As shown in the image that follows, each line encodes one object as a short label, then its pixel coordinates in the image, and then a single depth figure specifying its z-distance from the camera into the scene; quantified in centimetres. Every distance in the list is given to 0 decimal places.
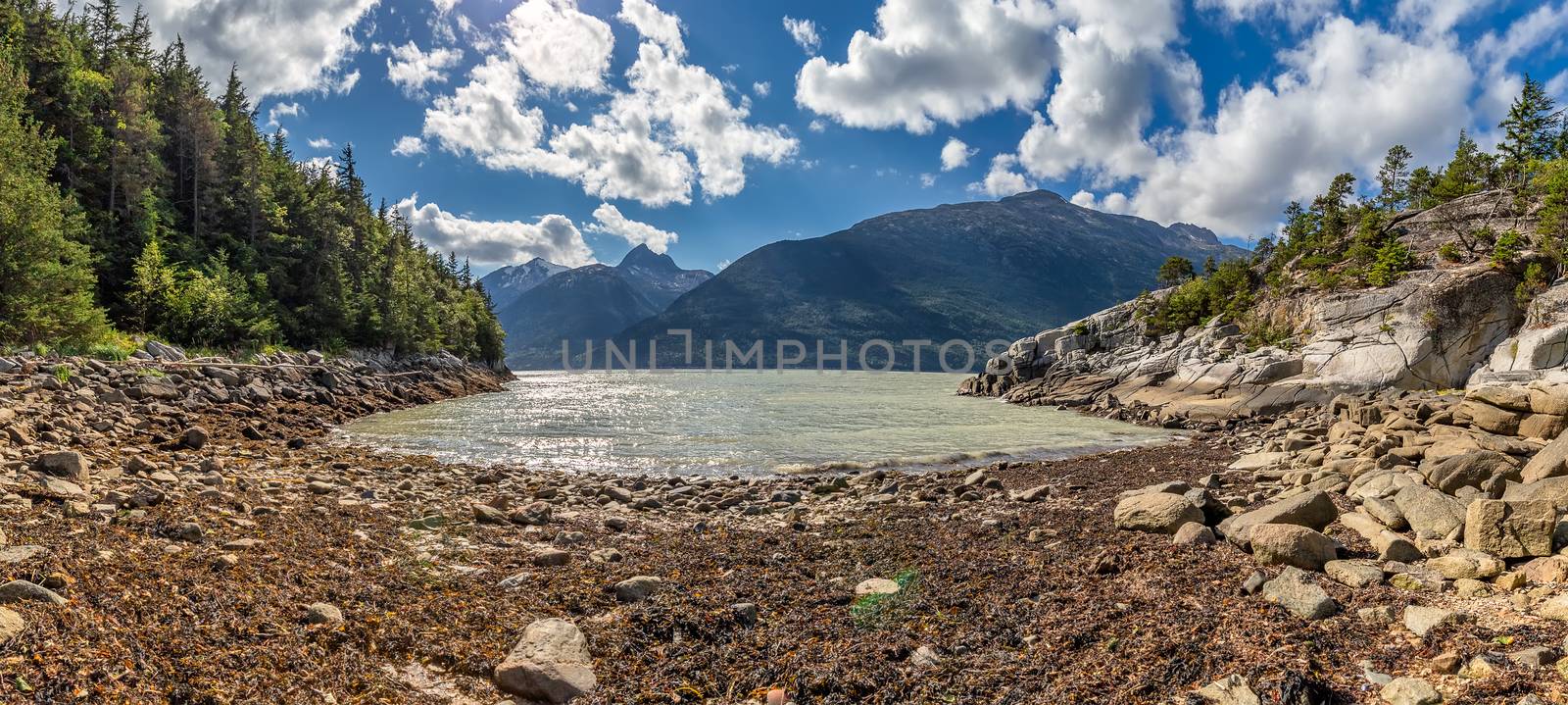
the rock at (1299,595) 566
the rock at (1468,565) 595
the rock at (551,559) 854
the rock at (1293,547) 689
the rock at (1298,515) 812
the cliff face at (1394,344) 3045
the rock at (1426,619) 506
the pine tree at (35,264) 2184
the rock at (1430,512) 714
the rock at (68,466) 941
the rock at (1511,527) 595
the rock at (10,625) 412
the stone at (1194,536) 816
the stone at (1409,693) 399
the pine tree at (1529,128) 5588
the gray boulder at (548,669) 509
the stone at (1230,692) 438
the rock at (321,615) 576
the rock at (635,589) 725
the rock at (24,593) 461
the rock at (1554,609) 489
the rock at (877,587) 744
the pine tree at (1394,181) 6966
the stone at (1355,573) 629
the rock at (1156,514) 892
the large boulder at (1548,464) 850
